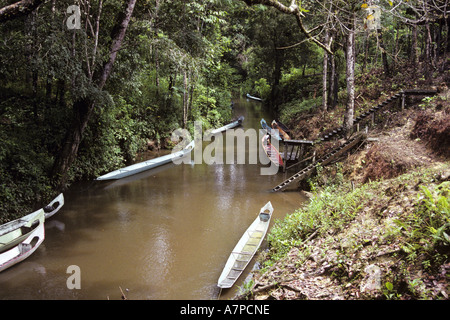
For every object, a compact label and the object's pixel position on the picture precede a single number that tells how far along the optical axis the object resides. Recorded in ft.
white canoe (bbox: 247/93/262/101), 131.25
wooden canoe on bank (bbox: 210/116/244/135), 77.87
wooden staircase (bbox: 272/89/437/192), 40.91
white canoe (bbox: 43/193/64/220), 33.63
